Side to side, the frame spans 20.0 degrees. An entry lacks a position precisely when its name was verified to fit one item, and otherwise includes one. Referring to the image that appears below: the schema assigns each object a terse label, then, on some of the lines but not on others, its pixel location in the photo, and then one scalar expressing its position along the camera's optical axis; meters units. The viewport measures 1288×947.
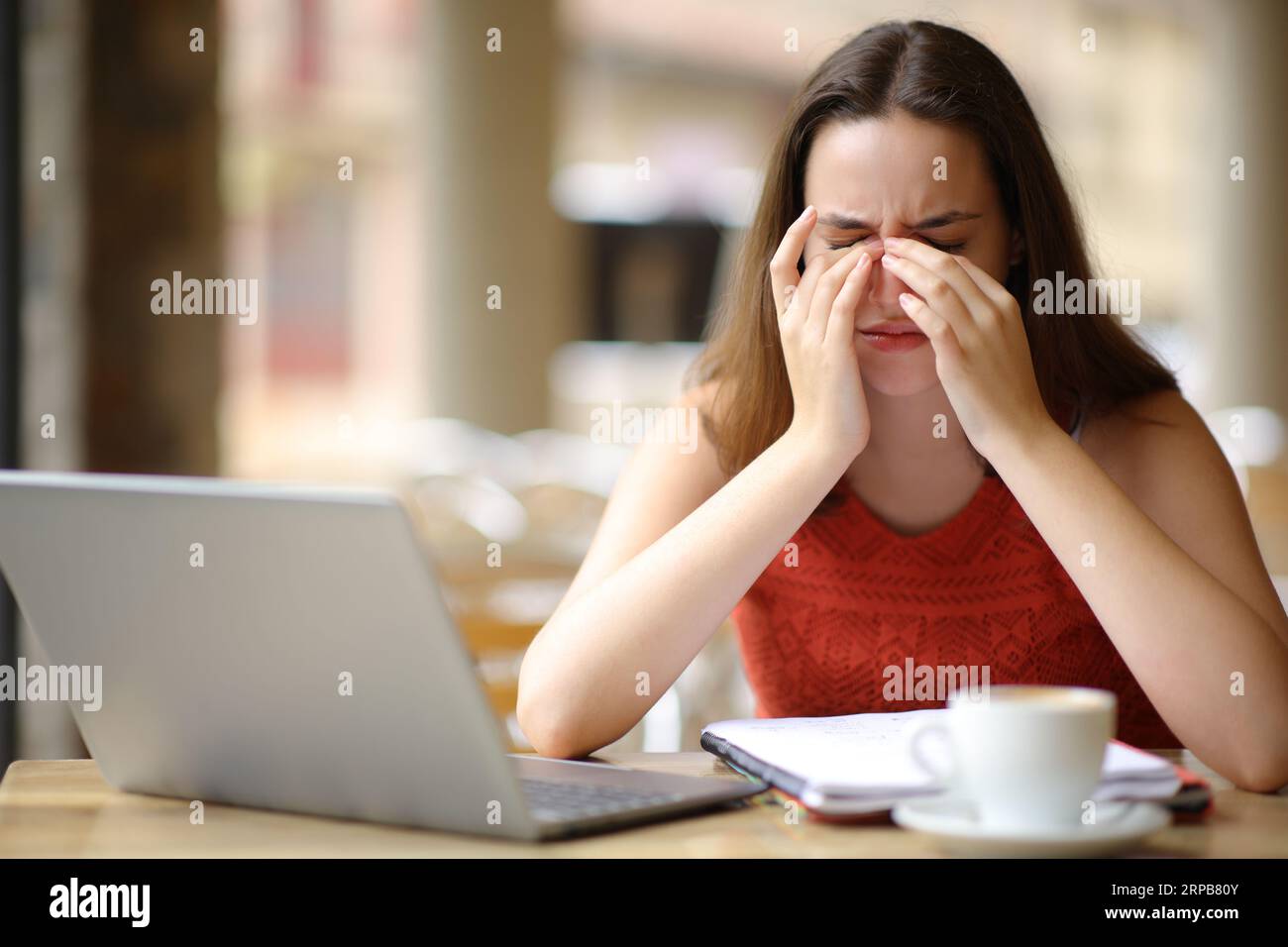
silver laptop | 1.87
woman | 2.15
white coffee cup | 1.87
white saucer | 1.85
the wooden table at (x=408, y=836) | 1.91
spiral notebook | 1.95
